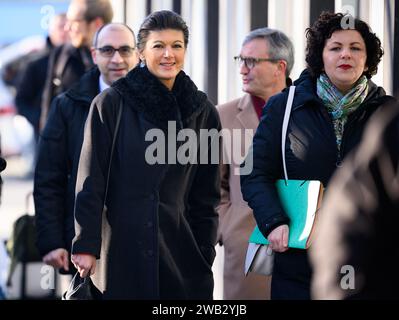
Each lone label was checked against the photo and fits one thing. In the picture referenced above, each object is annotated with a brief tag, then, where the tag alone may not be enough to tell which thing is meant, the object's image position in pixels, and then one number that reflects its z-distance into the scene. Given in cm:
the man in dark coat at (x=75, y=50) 1847
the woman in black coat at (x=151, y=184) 1159
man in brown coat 1405
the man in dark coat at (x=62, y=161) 1330
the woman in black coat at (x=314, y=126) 1111
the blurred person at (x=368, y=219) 556
